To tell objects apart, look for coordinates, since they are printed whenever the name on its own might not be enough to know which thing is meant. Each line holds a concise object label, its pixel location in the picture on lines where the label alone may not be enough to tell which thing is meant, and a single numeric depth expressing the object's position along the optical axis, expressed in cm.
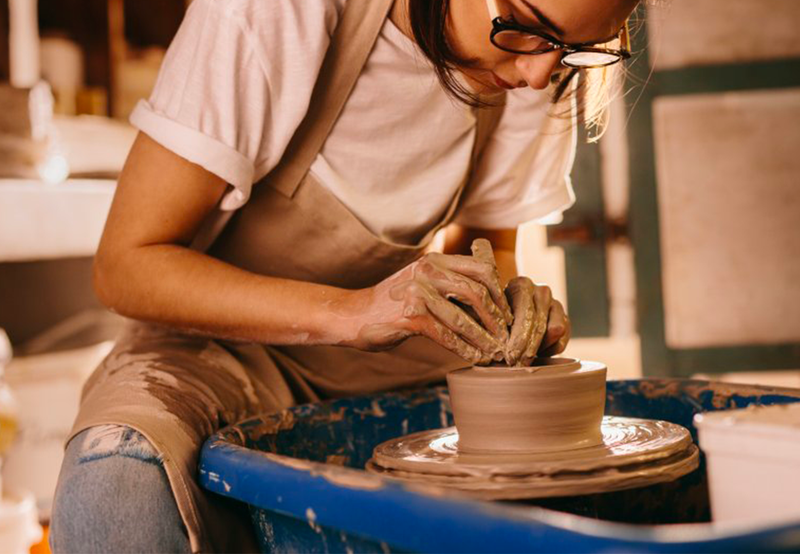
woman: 103
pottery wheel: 94
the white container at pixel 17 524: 192
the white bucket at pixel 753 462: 70
